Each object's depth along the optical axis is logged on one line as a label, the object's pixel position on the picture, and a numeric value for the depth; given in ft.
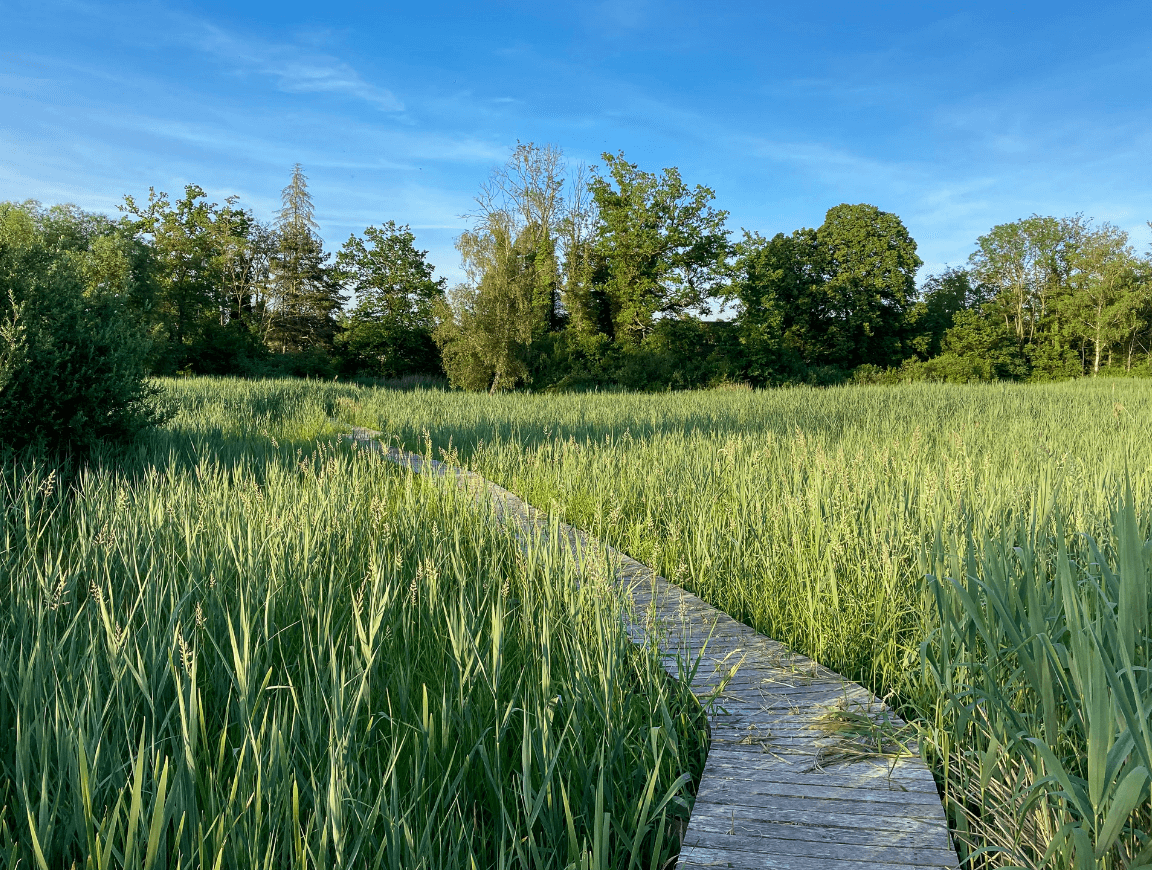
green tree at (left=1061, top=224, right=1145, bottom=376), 122.15
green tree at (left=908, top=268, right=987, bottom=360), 116.67
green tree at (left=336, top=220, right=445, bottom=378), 111.86
